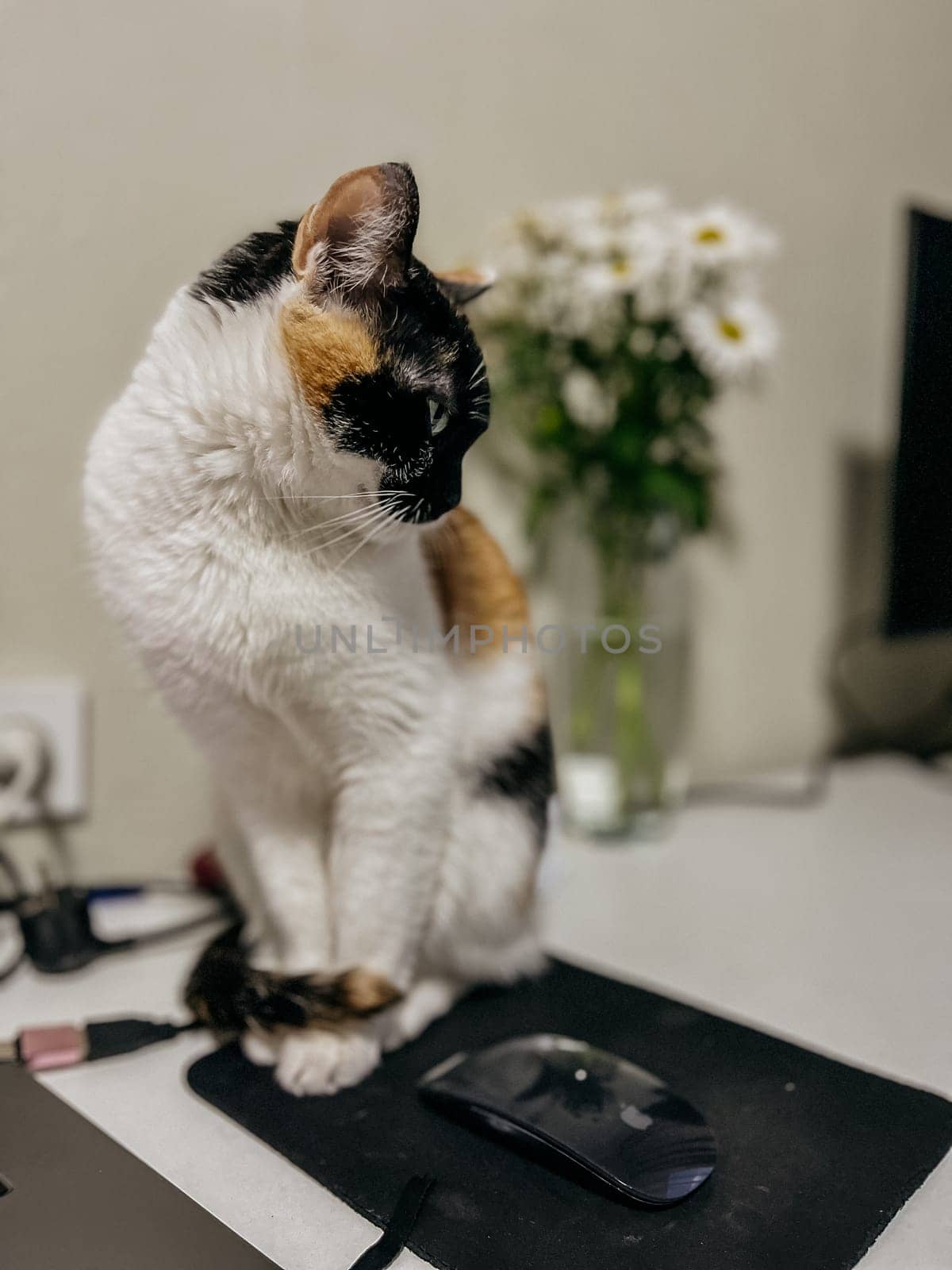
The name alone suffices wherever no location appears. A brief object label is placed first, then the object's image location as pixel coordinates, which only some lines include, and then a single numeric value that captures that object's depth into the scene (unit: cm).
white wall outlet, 82
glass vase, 103
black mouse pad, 47
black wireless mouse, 50
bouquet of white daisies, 94
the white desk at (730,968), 51
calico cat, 52
